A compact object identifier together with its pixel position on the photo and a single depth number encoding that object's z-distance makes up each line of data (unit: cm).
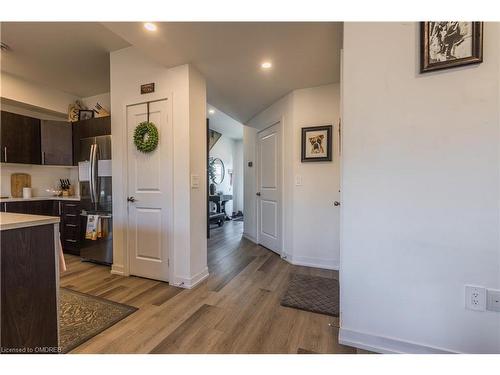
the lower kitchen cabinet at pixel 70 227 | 316
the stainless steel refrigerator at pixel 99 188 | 272
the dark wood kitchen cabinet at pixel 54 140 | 331
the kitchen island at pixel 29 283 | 106
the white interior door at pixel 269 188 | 344
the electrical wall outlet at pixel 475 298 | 121
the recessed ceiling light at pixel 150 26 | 169
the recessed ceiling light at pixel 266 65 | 227
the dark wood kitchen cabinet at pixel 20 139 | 303
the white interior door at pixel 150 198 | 239
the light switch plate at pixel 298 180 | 301
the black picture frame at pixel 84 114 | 340
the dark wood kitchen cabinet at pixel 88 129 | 281
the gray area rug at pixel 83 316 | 153
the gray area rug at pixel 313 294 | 194
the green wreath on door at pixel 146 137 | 238
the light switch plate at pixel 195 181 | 234
